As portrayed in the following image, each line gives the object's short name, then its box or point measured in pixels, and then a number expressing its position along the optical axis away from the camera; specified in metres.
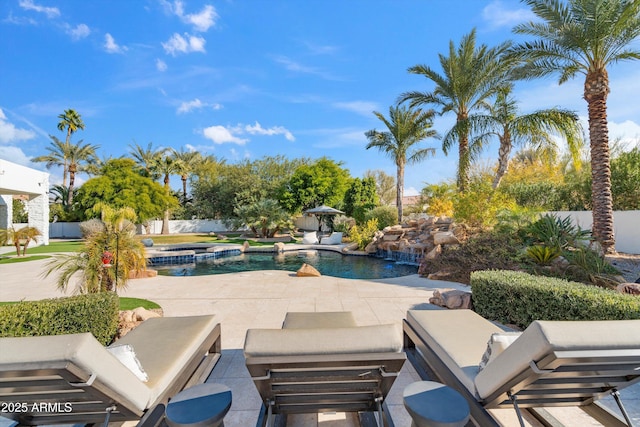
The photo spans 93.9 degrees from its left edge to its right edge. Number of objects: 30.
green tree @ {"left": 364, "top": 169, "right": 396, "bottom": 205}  41.34
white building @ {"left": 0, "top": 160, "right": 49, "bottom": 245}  16.42
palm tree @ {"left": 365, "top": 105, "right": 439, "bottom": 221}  18.86
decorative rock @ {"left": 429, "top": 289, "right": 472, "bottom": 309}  5.27
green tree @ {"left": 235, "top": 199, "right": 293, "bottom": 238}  21.03
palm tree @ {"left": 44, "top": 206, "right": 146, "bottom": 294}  4.83
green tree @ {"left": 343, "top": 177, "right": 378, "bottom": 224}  24.72
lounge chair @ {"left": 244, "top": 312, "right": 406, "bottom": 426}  1.69
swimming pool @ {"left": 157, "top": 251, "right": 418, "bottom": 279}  10.45
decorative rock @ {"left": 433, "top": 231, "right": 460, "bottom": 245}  10.17
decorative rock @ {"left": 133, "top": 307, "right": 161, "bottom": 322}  4.57
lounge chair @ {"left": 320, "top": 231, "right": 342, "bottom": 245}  18.66
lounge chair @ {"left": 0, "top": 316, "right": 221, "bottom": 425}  1.36
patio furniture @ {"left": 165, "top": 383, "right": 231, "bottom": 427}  1.48
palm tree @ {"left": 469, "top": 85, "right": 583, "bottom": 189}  11.19
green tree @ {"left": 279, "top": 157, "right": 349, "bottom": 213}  28.58
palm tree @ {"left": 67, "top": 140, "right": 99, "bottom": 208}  30.36
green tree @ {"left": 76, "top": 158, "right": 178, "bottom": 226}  22.80
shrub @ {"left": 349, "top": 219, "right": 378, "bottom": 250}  15.83
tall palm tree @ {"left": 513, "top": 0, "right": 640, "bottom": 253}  8.32
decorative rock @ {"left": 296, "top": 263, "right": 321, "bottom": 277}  8.48
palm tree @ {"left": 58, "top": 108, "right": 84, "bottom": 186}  29.44
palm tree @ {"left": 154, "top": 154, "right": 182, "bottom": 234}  30.16
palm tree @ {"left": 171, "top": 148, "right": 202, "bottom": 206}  32.03
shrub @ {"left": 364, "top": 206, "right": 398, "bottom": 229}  18.92
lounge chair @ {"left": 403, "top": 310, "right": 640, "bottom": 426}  1.44
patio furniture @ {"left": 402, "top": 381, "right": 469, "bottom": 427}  1.47
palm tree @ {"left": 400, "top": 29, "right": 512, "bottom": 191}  13.26
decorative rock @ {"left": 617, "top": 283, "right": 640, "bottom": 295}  4.69
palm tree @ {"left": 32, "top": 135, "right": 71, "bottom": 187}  30.23
